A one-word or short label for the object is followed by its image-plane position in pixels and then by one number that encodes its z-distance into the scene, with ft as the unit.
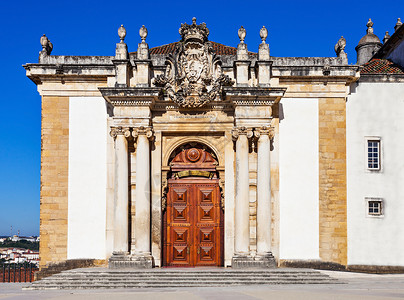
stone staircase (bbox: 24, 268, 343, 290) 46.37
